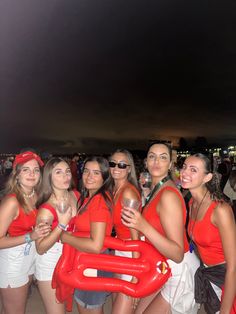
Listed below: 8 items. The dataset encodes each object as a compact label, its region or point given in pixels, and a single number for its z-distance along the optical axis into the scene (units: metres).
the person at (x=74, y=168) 8.12
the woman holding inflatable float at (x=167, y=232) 1.63
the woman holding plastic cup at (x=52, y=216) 1.88
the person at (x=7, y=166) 13.46
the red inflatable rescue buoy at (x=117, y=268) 1.75
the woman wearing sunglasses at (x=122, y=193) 2.06
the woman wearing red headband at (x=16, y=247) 2.09
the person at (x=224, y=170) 7.51
